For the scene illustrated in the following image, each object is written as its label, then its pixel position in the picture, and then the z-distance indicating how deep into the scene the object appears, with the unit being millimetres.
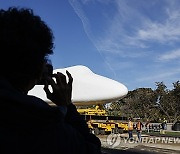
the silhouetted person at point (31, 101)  644
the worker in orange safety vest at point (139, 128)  11746
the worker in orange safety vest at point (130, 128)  11585
